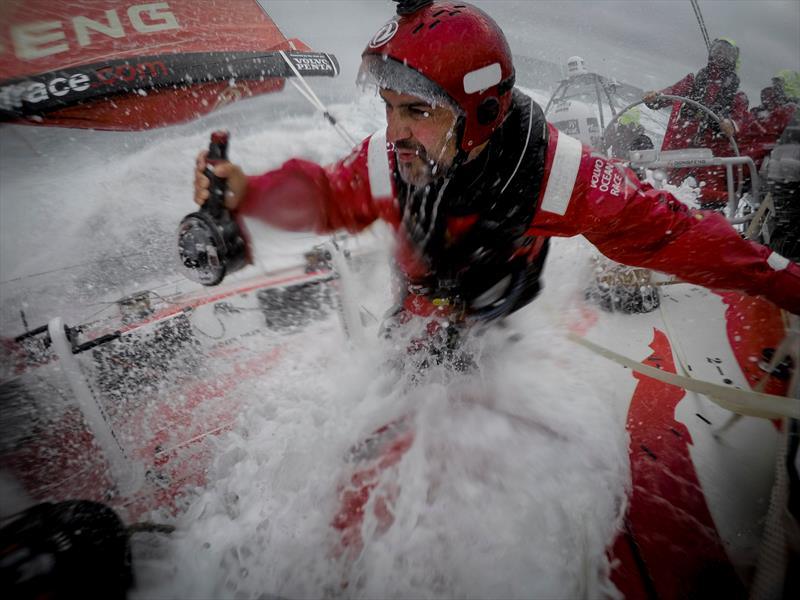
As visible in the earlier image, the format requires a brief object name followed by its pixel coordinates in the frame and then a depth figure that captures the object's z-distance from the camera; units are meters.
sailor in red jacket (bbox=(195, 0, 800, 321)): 1.23
